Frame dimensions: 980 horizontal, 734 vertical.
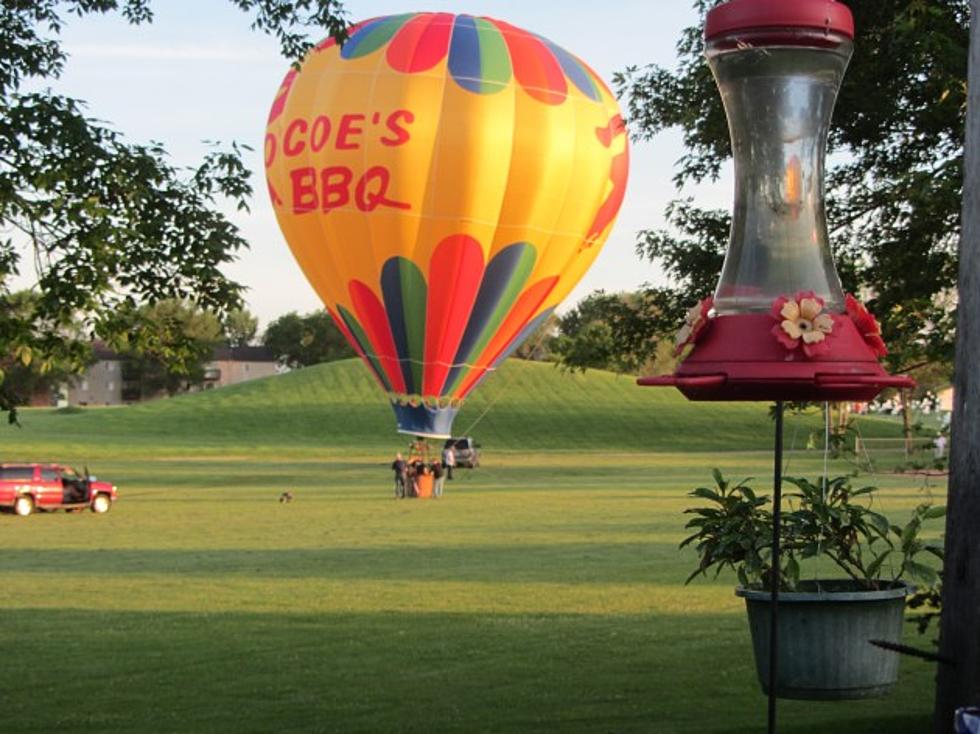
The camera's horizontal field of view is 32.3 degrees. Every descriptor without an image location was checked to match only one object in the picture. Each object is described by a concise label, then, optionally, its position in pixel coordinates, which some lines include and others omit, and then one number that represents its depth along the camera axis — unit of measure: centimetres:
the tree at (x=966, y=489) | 696
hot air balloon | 4381
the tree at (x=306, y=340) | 17638
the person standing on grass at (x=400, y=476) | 5100
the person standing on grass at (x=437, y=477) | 5106
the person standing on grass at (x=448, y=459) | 6169
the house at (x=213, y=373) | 19108
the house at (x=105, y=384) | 19825
